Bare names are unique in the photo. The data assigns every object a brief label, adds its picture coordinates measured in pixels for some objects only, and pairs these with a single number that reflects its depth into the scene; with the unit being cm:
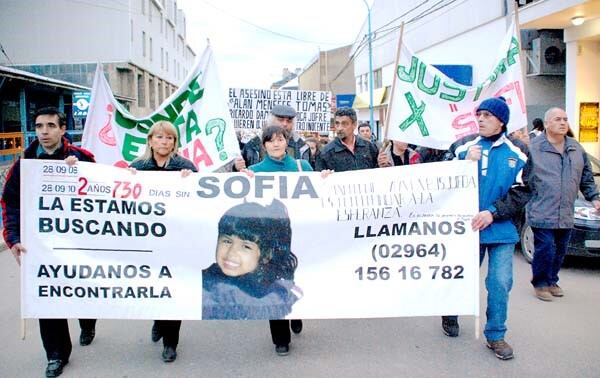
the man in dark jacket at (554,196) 596
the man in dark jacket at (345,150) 548
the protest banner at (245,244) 427
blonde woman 442
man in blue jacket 436
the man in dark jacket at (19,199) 421
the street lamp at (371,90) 2807
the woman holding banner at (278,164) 450
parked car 686
